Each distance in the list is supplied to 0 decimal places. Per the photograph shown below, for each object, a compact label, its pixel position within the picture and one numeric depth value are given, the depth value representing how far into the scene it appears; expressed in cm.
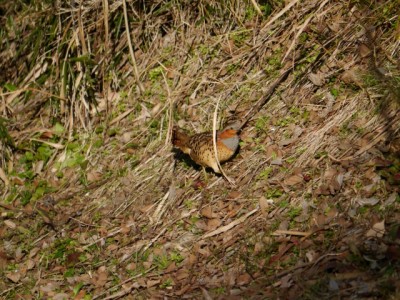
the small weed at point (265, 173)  1098
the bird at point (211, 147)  1105
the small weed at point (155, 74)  1352
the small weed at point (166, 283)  1026
